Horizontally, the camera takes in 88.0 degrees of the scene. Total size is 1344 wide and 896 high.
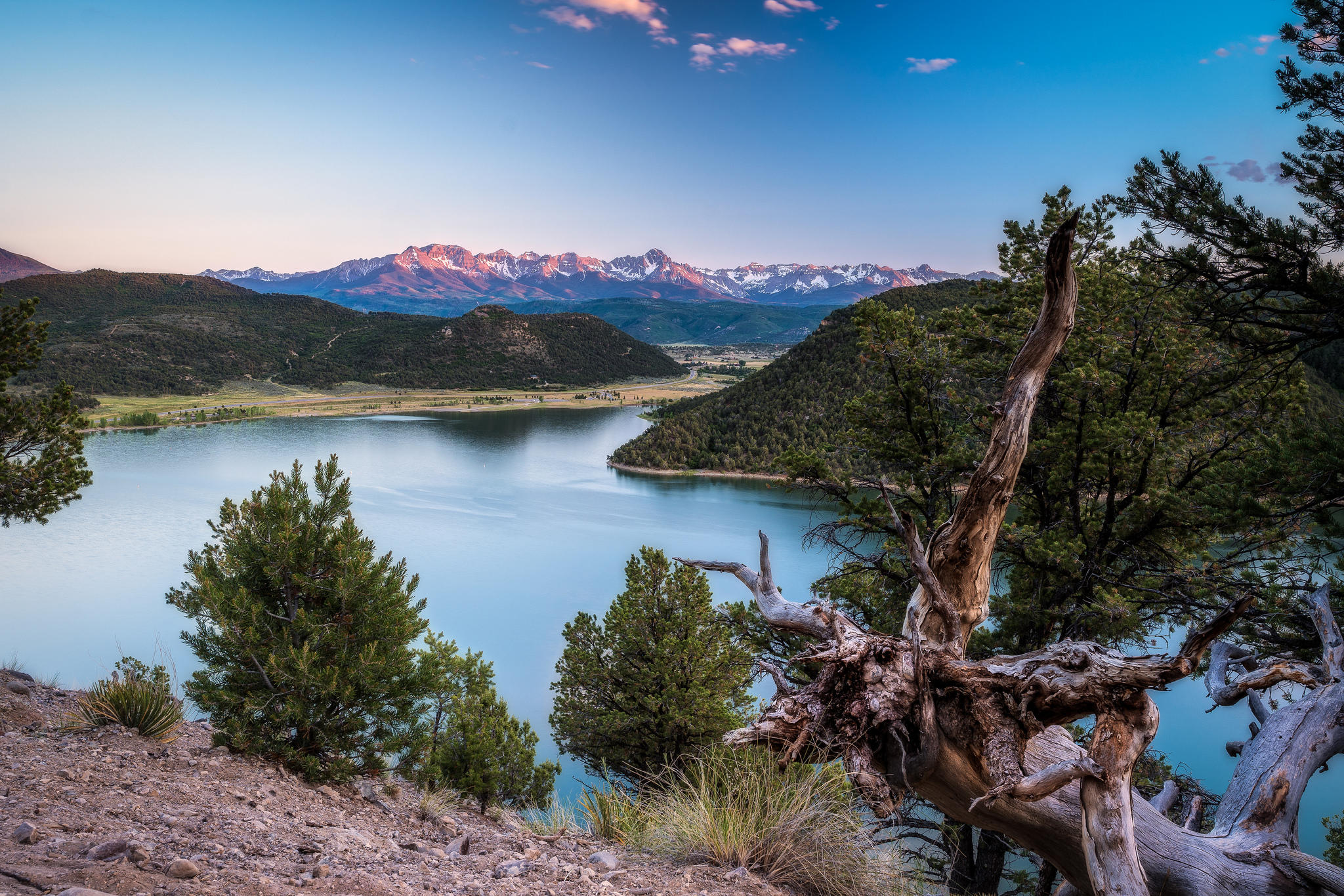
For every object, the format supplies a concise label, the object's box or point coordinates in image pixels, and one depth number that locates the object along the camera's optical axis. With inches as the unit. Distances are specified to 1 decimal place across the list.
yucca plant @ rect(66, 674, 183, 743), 200.8
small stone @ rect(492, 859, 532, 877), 133.7
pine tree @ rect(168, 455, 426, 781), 211.9
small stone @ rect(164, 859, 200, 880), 103.8
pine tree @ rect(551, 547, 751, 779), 402.0
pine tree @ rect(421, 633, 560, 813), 334.3
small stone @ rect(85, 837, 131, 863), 106.3
